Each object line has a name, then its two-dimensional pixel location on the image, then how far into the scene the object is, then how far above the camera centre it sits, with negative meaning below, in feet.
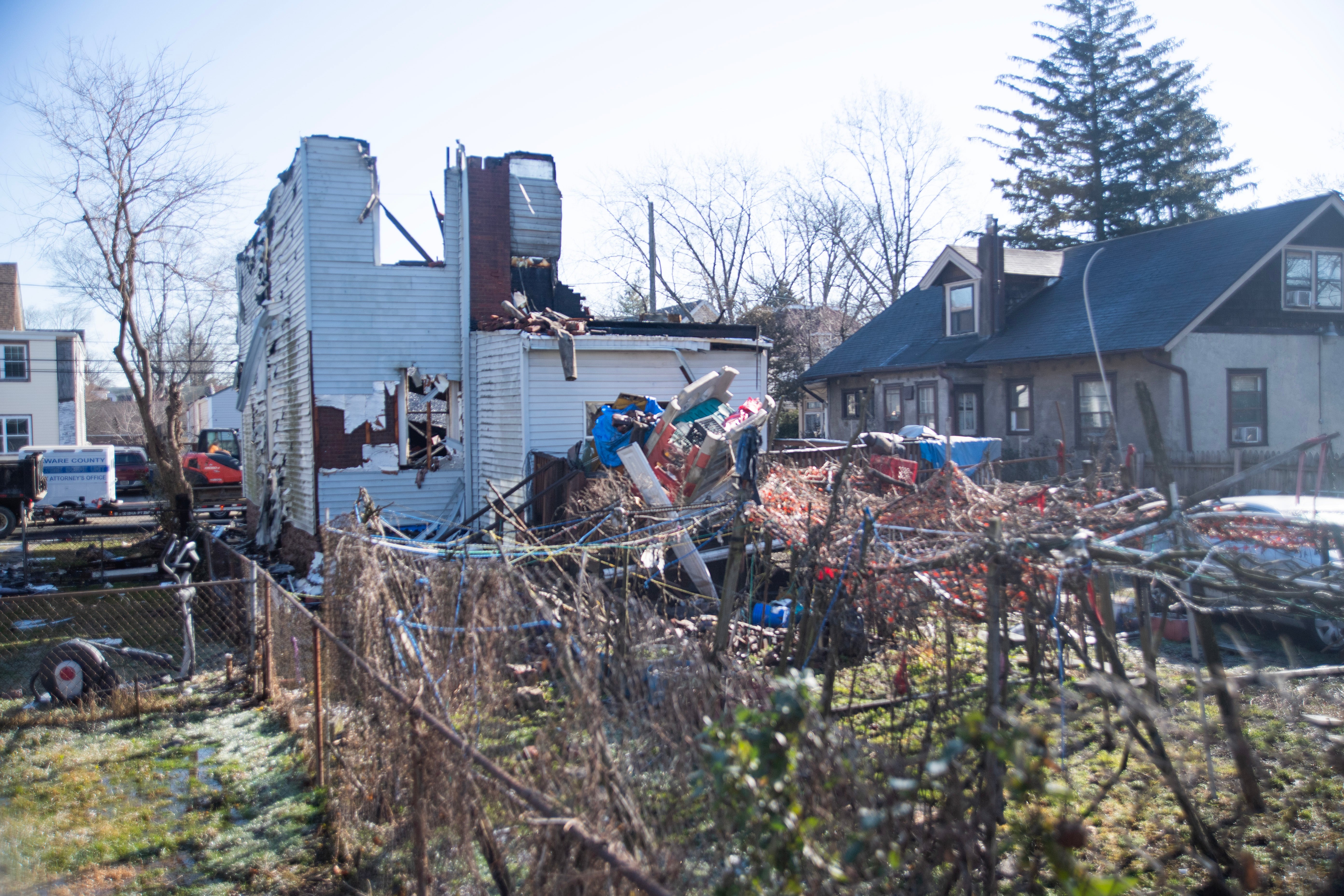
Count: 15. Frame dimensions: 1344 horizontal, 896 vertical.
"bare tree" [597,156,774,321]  134.31 +26.48
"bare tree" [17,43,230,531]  59.11 +14.02
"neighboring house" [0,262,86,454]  119.24 +8.68
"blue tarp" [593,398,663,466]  36.76 -0.03
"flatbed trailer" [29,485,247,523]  84.43 -6.17
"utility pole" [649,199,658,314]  102.78 +18.17
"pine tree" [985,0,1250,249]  110.52 +36.65
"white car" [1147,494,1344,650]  19.58 -2.75
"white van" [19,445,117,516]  84.79 -2.75
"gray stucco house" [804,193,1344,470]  64.90 +7.33
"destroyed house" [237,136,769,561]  46.44 +5.03
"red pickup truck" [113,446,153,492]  111.75 -2.45
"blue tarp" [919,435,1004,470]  43.32 -0.85
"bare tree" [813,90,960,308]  133.18 +29.40
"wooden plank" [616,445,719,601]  30.22 -1.94
